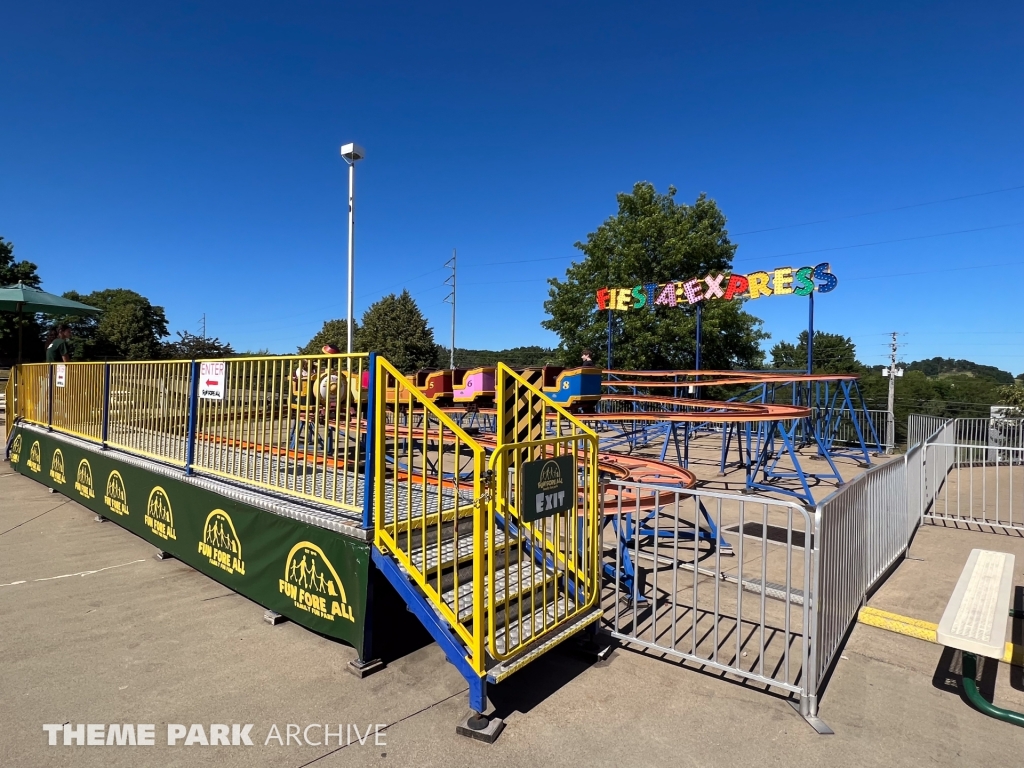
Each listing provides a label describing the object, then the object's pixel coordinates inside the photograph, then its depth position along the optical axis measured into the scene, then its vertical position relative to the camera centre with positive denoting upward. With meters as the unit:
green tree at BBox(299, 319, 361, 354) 55.81 +4.82
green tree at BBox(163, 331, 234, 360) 28.19 +1.78
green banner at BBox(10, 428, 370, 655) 3.95 -1.39
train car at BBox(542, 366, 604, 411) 6.64 +0.04
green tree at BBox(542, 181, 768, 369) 28.88 +5.79
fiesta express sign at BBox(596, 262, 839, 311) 15.93 +3.35
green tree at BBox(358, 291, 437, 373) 48.88 +4.60
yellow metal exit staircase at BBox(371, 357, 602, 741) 3.24 -1.13
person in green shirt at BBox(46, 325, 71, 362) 12.52 +0.73
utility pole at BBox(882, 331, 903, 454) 16.37 -1.02
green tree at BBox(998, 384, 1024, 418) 22.16 +0.04
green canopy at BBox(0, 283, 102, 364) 12.07 +1.62
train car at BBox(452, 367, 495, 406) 7.18 +0.01
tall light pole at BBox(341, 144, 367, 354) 11.41 +3.91
